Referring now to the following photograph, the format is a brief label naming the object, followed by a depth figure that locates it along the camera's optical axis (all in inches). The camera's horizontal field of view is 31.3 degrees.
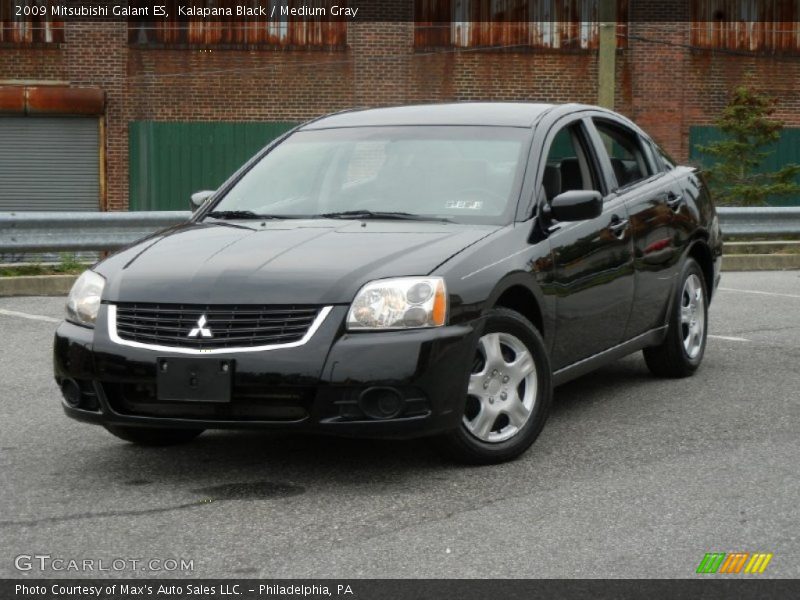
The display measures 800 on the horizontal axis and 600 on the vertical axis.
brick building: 1030.4
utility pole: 824.9
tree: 964.6
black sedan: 213.0
